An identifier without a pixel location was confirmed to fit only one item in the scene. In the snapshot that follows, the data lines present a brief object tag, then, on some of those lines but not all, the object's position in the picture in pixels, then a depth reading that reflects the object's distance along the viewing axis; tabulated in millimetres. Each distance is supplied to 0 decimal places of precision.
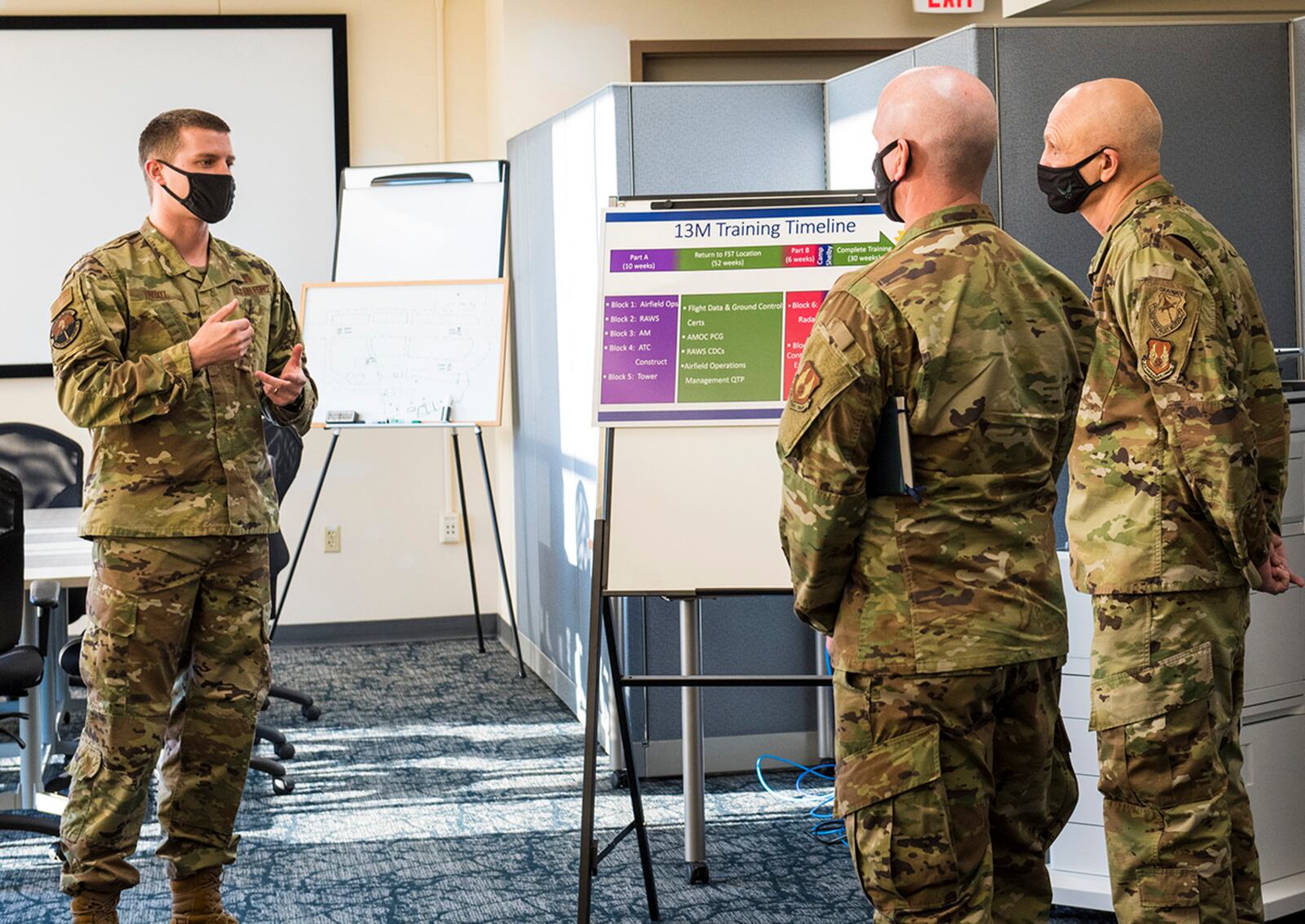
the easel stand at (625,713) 2729
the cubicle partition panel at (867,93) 3154
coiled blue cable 3504
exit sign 5707
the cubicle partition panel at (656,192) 4035
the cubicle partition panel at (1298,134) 3256
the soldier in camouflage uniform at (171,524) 2658
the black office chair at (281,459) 4230
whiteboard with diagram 5309
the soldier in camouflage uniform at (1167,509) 2232
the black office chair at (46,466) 4590
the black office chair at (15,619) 3115
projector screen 5684
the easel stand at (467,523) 5328
